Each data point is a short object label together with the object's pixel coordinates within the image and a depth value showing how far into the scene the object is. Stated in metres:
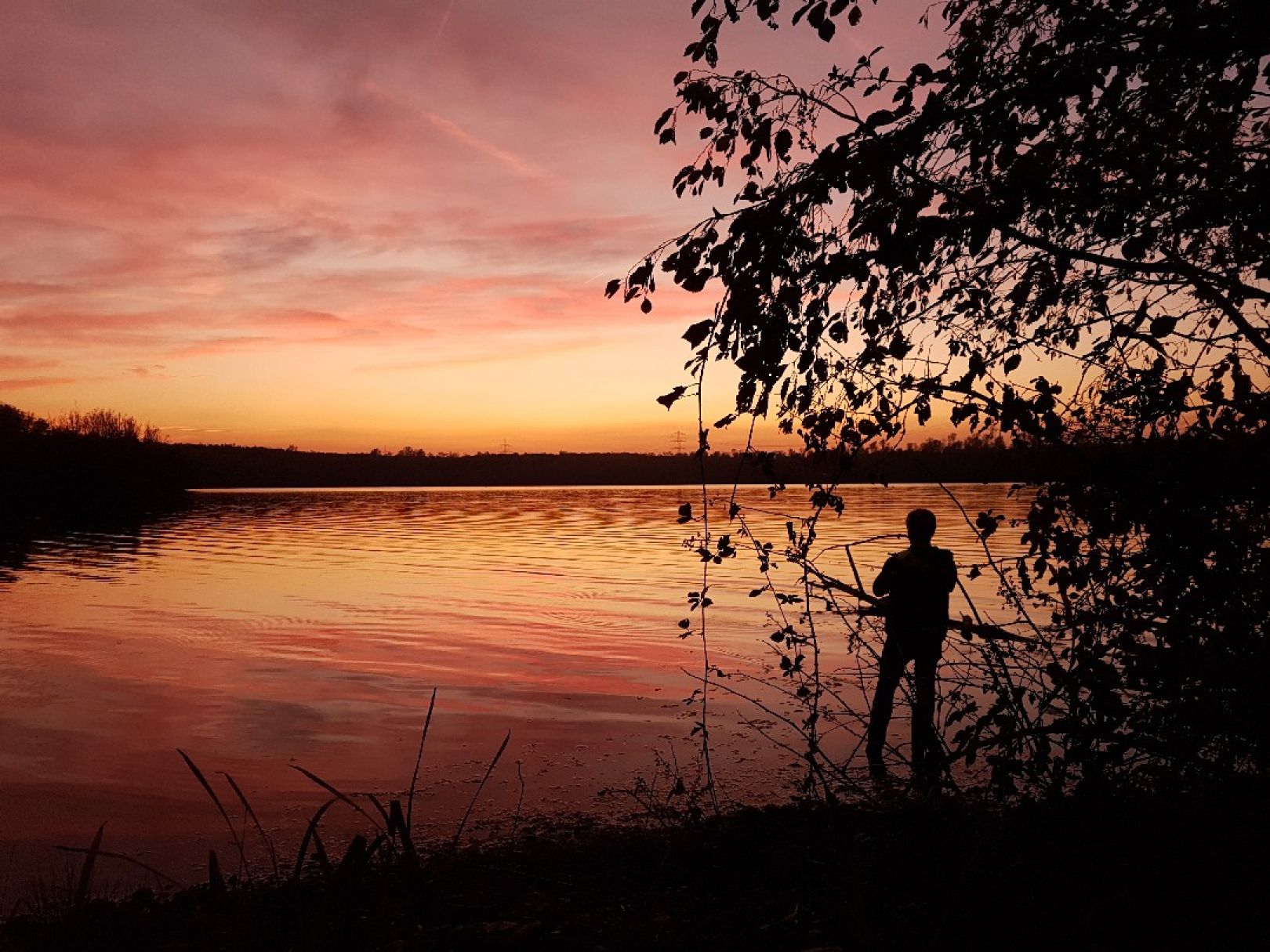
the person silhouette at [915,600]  7.90
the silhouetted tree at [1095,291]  4.12
